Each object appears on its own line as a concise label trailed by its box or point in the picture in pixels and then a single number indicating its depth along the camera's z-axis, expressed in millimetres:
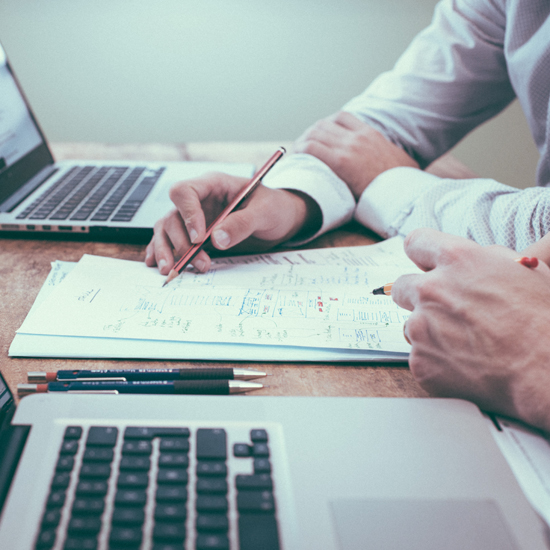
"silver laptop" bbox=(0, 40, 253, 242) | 624
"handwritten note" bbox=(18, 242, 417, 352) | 419
